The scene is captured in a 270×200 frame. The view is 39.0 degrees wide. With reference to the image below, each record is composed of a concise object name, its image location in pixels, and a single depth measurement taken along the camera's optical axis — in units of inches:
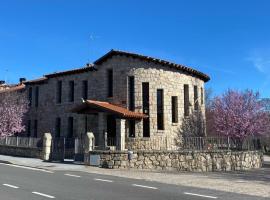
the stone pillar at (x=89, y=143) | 897.5
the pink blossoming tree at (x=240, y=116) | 1336.1
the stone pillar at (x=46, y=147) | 1027.3
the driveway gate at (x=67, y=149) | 975.0
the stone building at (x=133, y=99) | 1089.4
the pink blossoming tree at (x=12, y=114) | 1406.3
